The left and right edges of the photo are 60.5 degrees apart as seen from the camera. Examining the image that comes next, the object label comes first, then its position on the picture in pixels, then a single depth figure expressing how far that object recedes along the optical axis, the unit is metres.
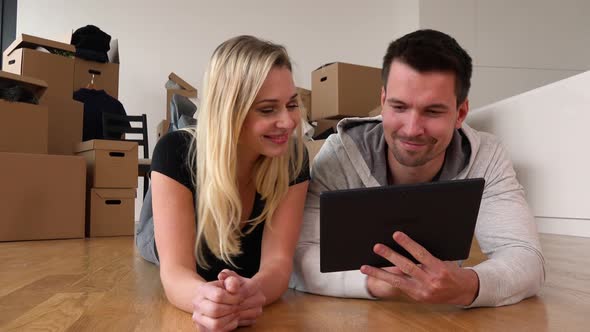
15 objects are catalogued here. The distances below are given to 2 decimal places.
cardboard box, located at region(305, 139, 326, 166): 3.01
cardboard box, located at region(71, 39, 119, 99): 3.40
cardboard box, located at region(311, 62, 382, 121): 3.34
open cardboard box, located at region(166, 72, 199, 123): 3.89
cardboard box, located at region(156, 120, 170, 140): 3.77
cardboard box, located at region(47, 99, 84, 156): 3.00
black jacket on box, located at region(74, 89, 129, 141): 3.33
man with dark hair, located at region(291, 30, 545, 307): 0.93
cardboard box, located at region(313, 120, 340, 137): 3.49
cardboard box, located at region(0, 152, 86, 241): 2.52
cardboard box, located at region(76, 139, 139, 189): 2.86
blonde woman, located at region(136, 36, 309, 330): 1.02
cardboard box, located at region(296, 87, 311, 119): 3.71
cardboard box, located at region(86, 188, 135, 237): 2.85
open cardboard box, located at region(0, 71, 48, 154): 2.60
